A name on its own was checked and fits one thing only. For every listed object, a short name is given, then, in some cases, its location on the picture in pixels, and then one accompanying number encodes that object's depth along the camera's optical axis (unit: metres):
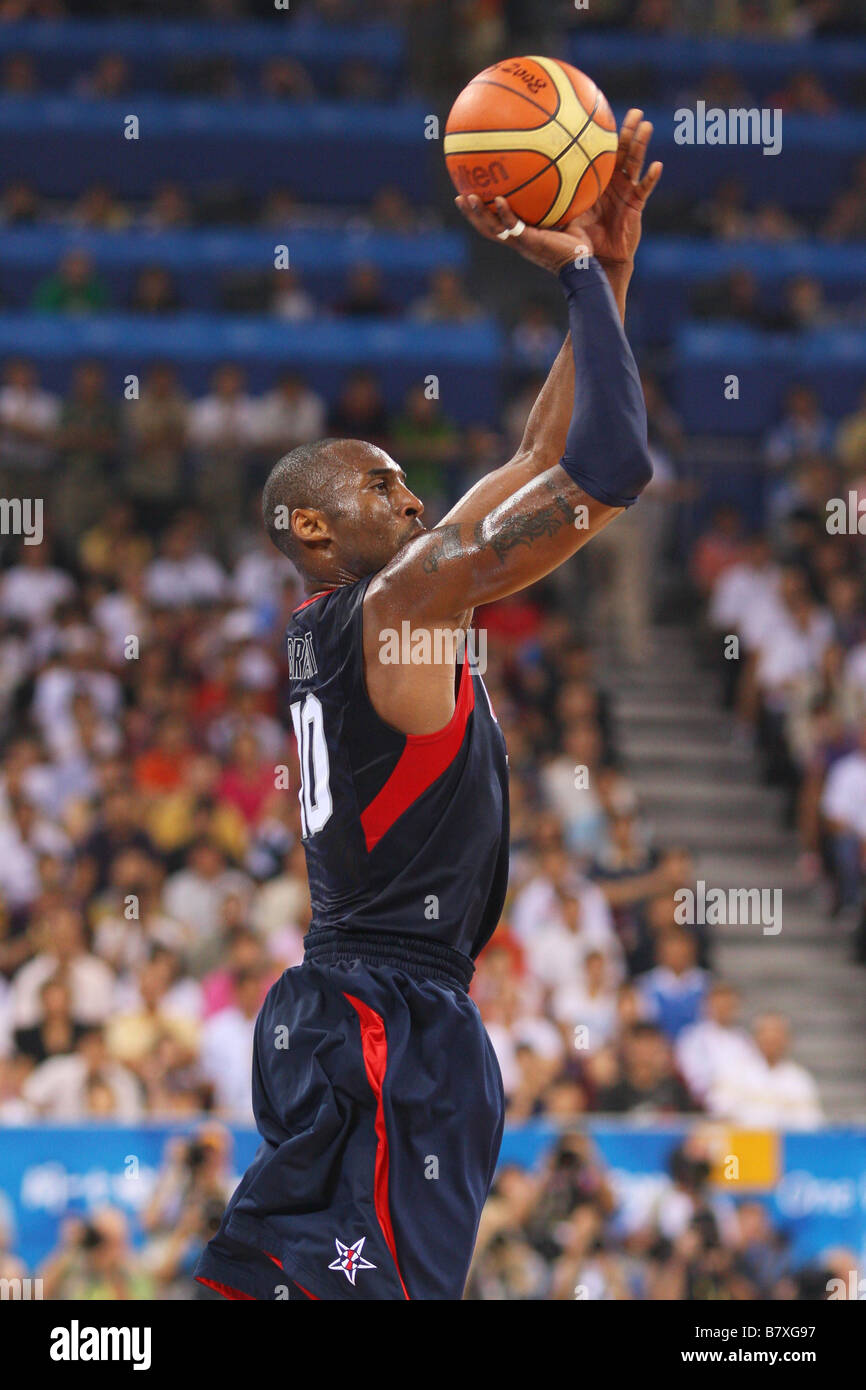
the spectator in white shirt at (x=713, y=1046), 9.82
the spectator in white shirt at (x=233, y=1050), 9.62
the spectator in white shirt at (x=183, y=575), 12.69
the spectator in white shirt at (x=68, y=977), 9.77
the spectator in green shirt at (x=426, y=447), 13.13
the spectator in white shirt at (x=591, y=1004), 9.91
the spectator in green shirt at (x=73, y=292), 14.41
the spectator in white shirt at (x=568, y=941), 10.30
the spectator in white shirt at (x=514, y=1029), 9.62
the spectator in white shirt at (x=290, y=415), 13.56
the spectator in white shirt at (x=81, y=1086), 9.29
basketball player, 3.95
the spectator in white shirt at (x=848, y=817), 11.48
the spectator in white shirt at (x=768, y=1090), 9.62
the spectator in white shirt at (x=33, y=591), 12.52
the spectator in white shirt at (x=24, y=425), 13.10
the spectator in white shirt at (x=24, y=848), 10.80
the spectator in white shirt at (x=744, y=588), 13.25
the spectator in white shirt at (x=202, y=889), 10.57
